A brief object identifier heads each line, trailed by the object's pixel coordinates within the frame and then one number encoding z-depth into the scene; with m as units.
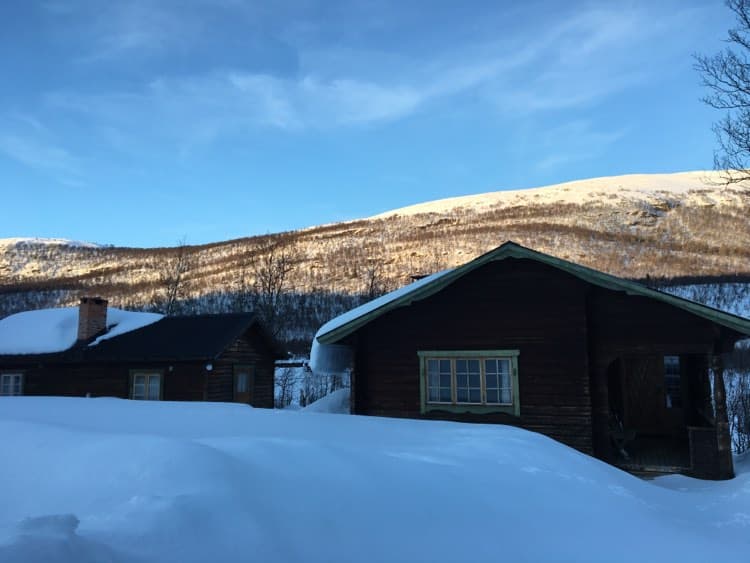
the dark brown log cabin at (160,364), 18.56
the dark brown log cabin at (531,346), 10.72
